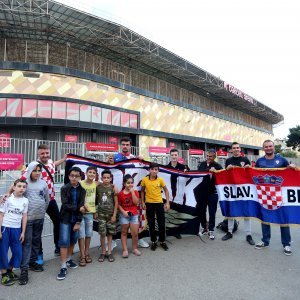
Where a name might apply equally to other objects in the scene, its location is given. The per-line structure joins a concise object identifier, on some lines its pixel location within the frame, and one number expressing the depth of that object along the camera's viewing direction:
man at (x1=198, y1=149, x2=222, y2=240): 5.47
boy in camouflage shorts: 4.32
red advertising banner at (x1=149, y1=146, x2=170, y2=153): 21.05
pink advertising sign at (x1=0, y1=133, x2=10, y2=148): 12.62
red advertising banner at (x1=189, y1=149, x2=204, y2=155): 21.99
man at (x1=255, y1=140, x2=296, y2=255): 4.57
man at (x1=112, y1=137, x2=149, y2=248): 5.23
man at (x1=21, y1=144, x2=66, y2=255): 4.39
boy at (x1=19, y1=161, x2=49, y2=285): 3.76
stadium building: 20.98
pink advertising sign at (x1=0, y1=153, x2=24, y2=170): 11.16
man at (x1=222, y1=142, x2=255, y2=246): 5.27
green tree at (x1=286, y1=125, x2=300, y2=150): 65.50
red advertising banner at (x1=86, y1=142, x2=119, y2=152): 16.51
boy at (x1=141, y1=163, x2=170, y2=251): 4.84
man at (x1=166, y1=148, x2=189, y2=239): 5.60
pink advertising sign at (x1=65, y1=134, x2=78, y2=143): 22.83
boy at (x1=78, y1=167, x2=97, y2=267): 4.11
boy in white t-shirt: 3.48
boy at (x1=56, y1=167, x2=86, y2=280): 3.85
